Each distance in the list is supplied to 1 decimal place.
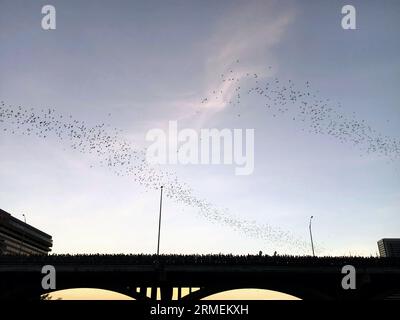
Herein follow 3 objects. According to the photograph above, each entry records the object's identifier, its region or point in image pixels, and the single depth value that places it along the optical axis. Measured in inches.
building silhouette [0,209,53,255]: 6173.7
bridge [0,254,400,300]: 2257.6
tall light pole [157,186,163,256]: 2279.0
